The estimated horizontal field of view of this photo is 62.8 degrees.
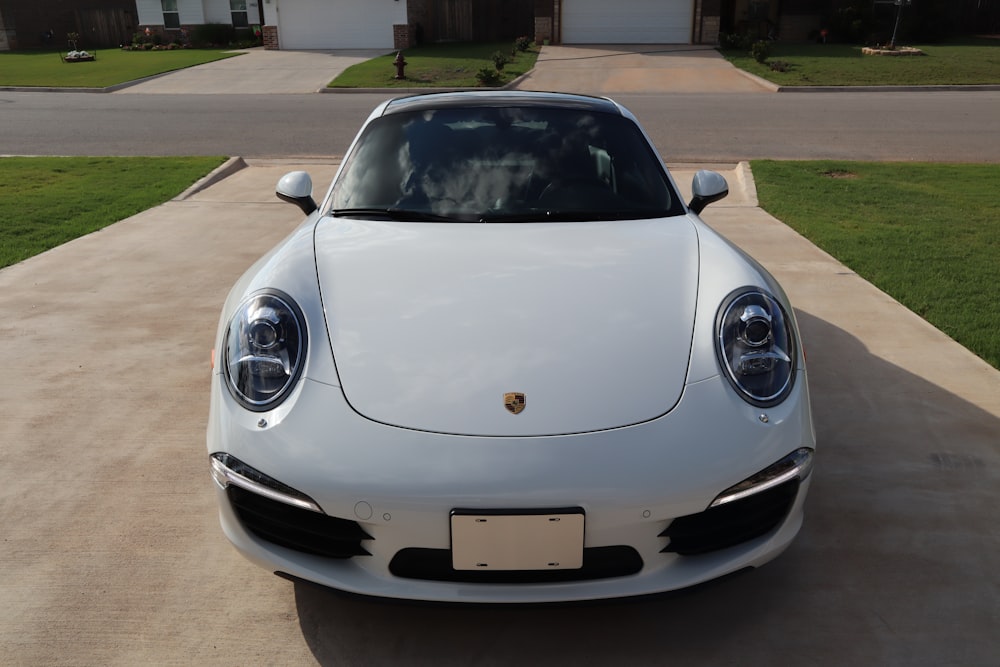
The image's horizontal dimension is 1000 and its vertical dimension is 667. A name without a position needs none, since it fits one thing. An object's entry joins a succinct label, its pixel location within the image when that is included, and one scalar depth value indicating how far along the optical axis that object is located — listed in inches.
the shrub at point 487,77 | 748.0
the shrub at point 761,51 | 879.1
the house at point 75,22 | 1470.2
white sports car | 80.6
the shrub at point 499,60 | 813.2
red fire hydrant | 800.3
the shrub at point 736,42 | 1032.2
